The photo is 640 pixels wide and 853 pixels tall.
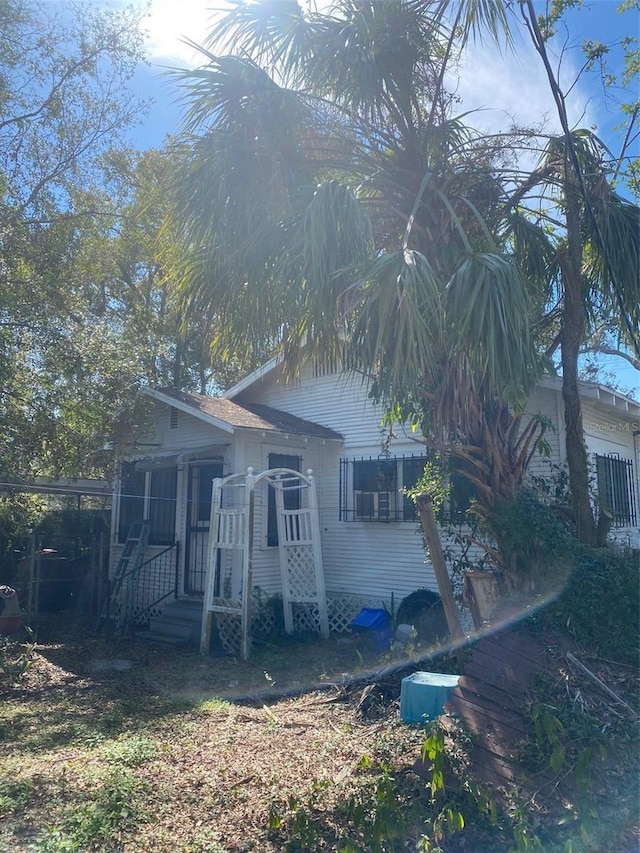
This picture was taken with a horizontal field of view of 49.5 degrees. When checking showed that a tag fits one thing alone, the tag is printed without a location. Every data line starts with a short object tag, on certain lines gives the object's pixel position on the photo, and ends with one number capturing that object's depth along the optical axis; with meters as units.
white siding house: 11.08
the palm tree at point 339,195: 6.44
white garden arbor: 9.73
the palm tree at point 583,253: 7.02
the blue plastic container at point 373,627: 9.97
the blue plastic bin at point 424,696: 5.48
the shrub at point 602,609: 5.89
